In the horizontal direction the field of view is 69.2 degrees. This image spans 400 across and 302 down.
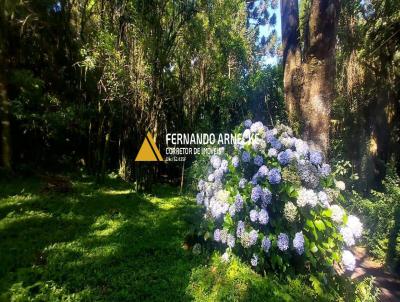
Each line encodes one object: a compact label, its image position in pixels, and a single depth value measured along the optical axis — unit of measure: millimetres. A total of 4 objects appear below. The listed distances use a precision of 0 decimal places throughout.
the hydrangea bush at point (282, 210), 2566
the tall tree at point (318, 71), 3139
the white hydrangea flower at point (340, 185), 2768
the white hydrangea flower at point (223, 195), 2902
